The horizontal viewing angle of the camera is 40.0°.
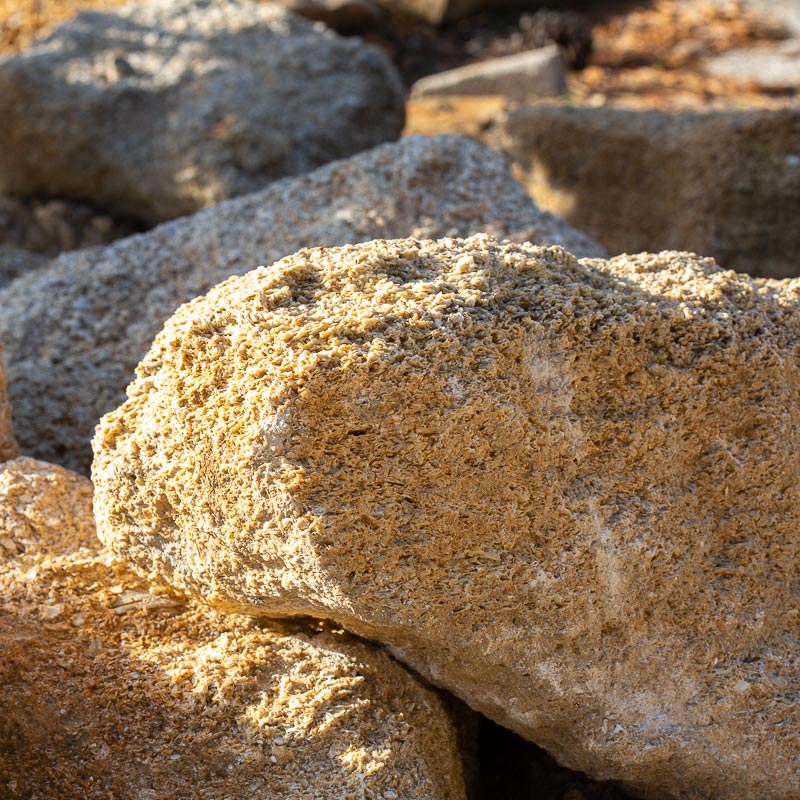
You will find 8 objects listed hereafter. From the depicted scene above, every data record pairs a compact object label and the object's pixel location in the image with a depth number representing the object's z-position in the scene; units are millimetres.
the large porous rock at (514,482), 1504
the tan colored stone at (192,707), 1609
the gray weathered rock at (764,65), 7039
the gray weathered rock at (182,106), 4102
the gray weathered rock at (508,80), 6988
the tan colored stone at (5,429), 2166
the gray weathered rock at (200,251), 2592
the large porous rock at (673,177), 3543
